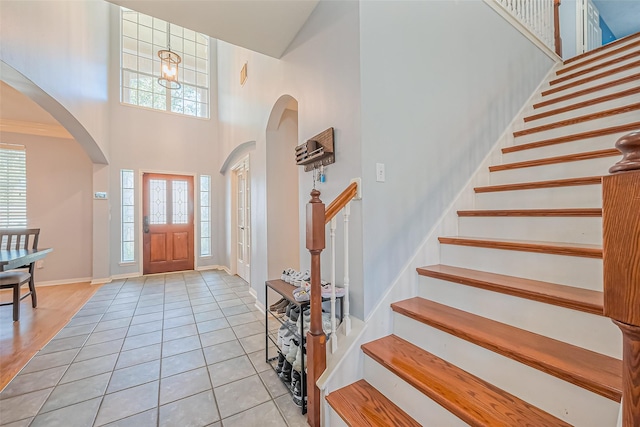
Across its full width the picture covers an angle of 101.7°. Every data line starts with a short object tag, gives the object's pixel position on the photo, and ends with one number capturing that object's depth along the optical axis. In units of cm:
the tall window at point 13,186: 419
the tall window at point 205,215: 585
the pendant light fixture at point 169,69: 394
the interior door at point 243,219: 438
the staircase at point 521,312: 101
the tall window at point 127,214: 511
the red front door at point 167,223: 533
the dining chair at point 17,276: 287
